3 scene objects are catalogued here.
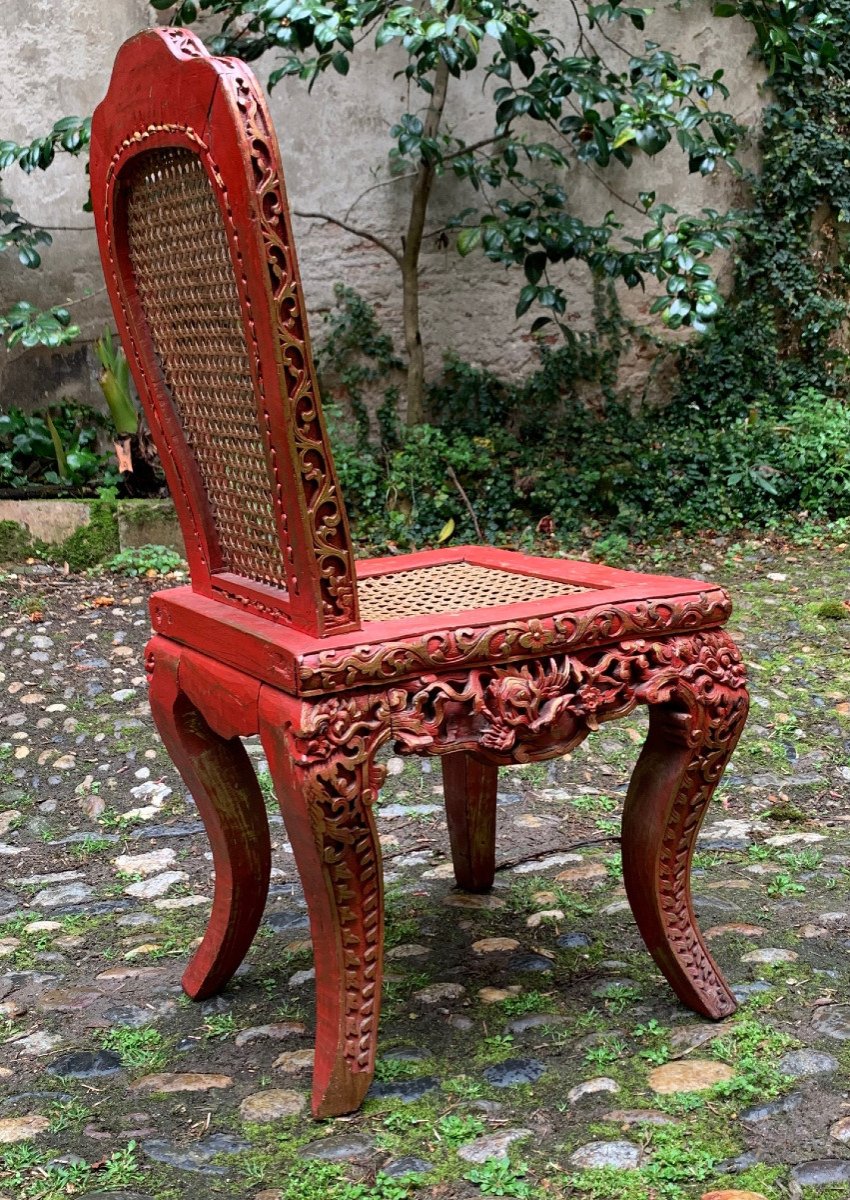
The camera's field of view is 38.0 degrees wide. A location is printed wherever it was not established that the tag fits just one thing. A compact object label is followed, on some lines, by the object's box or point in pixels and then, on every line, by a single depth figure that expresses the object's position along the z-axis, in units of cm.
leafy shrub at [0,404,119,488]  675
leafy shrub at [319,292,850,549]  693
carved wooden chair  179
